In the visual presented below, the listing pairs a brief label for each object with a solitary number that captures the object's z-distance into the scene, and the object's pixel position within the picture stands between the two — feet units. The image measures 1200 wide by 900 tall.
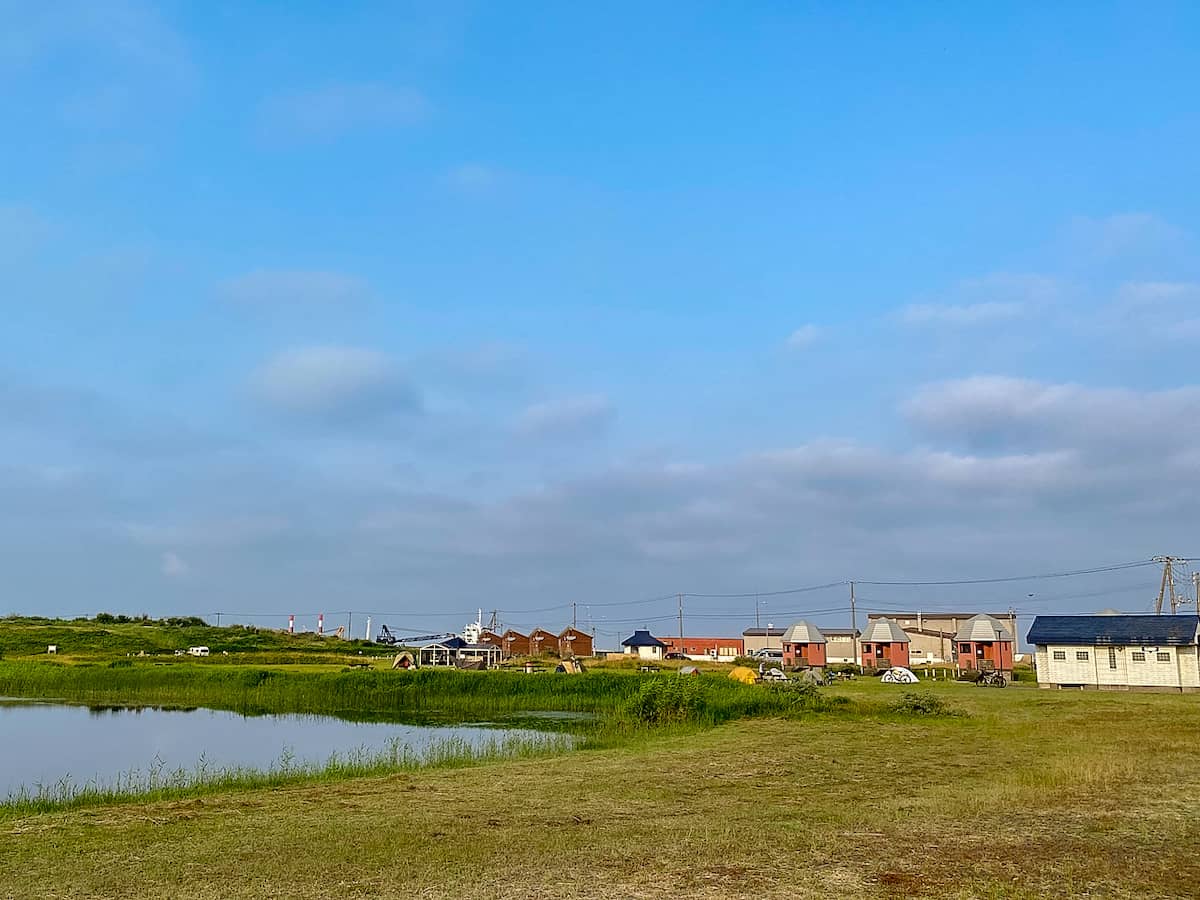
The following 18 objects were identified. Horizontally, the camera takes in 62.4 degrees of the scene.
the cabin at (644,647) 333.21
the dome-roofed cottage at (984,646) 234.79
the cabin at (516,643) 314.35
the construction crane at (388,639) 346.78
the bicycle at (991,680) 160.97
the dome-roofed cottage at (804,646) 249.75
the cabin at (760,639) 359.76
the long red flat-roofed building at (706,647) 365.61
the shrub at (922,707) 101.60
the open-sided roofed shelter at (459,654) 238.99
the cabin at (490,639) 313.36
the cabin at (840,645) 325.21
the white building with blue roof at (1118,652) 137.69
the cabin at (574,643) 326.03
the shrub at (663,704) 101.50
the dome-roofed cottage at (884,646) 258.98
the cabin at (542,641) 319.47
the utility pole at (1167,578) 251.80
